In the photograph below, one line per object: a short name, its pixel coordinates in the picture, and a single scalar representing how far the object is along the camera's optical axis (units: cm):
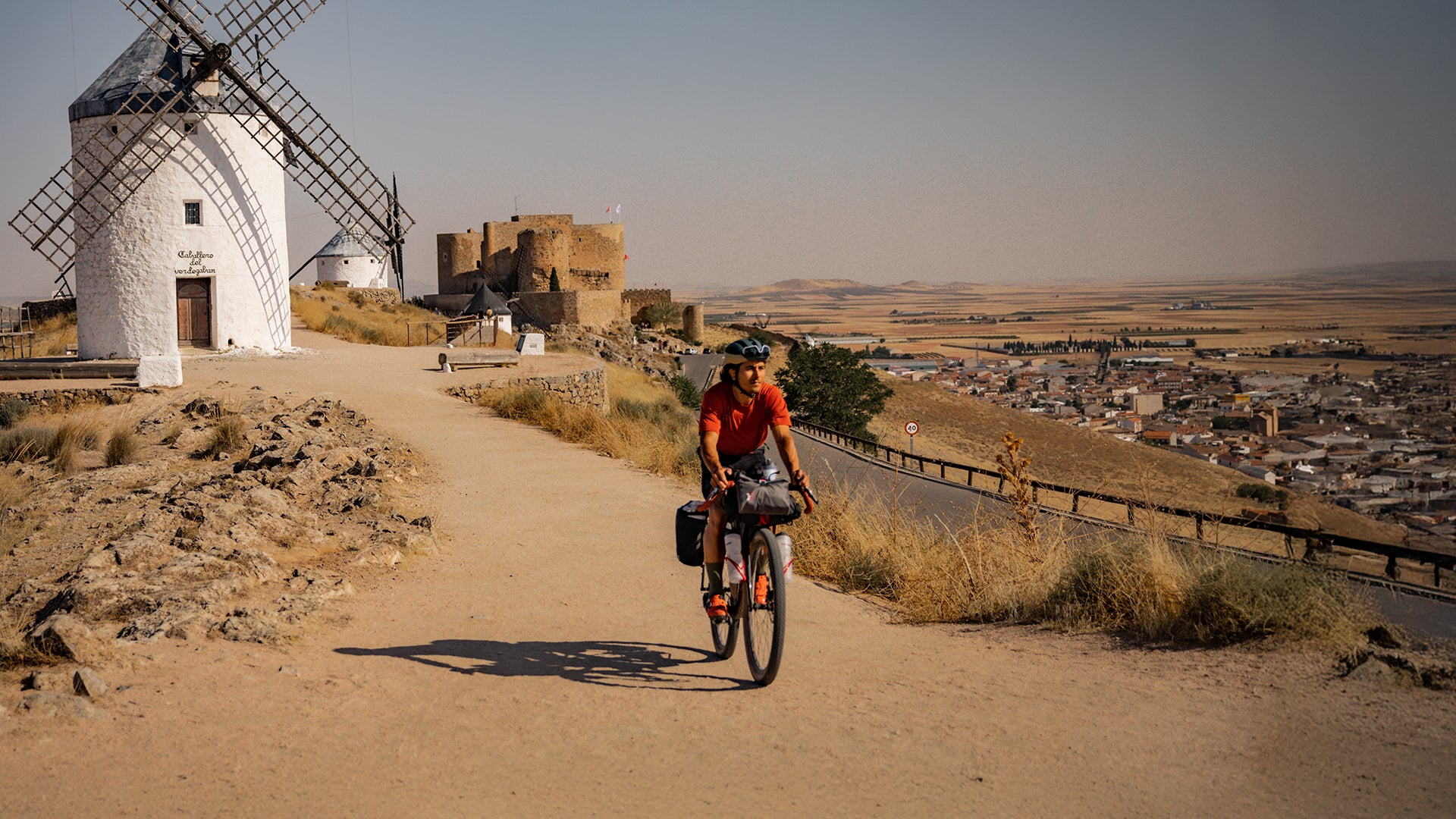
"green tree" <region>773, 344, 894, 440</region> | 4353
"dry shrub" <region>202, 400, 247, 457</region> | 1255
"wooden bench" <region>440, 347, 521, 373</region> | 2192
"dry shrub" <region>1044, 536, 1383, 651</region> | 494
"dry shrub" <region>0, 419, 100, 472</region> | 1236
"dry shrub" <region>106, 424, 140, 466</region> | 1230
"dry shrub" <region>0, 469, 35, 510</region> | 965
